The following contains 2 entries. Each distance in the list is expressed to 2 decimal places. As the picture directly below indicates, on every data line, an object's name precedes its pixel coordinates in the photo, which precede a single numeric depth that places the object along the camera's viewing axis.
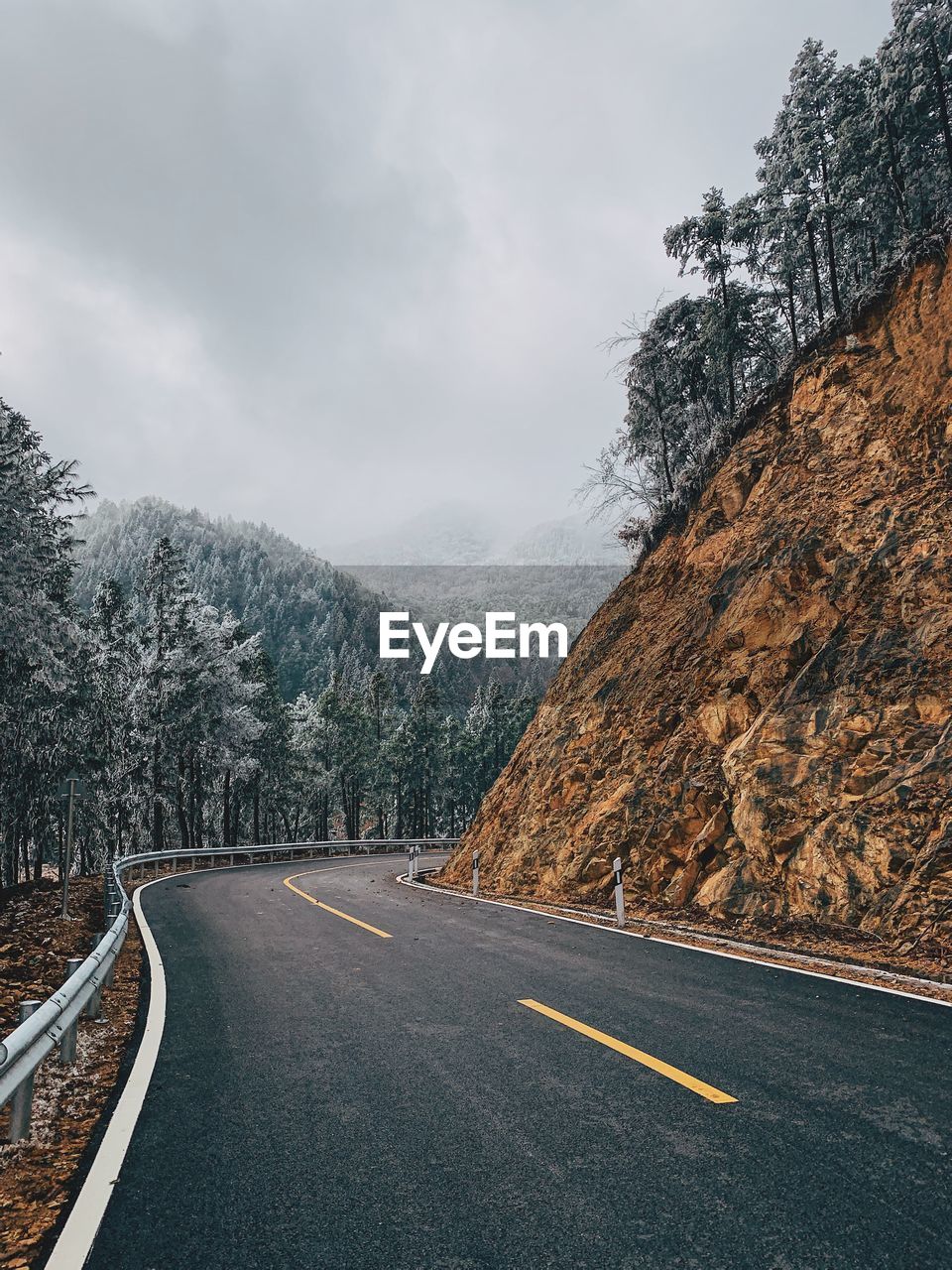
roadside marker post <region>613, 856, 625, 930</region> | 12.16
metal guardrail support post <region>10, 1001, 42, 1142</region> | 4.27
